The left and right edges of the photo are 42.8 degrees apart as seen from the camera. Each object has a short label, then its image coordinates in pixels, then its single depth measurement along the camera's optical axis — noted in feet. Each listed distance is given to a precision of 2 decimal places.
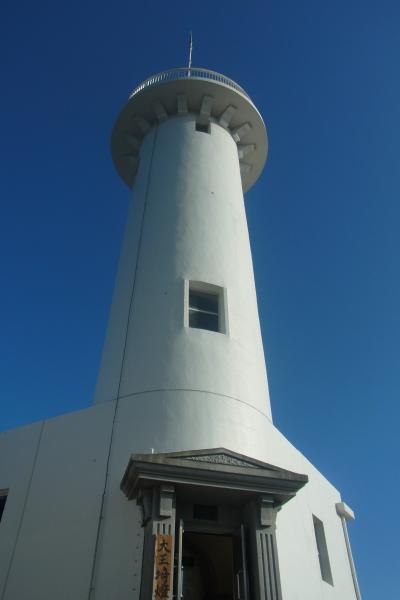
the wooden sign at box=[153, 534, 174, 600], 25.41
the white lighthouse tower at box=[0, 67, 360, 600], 27.96
